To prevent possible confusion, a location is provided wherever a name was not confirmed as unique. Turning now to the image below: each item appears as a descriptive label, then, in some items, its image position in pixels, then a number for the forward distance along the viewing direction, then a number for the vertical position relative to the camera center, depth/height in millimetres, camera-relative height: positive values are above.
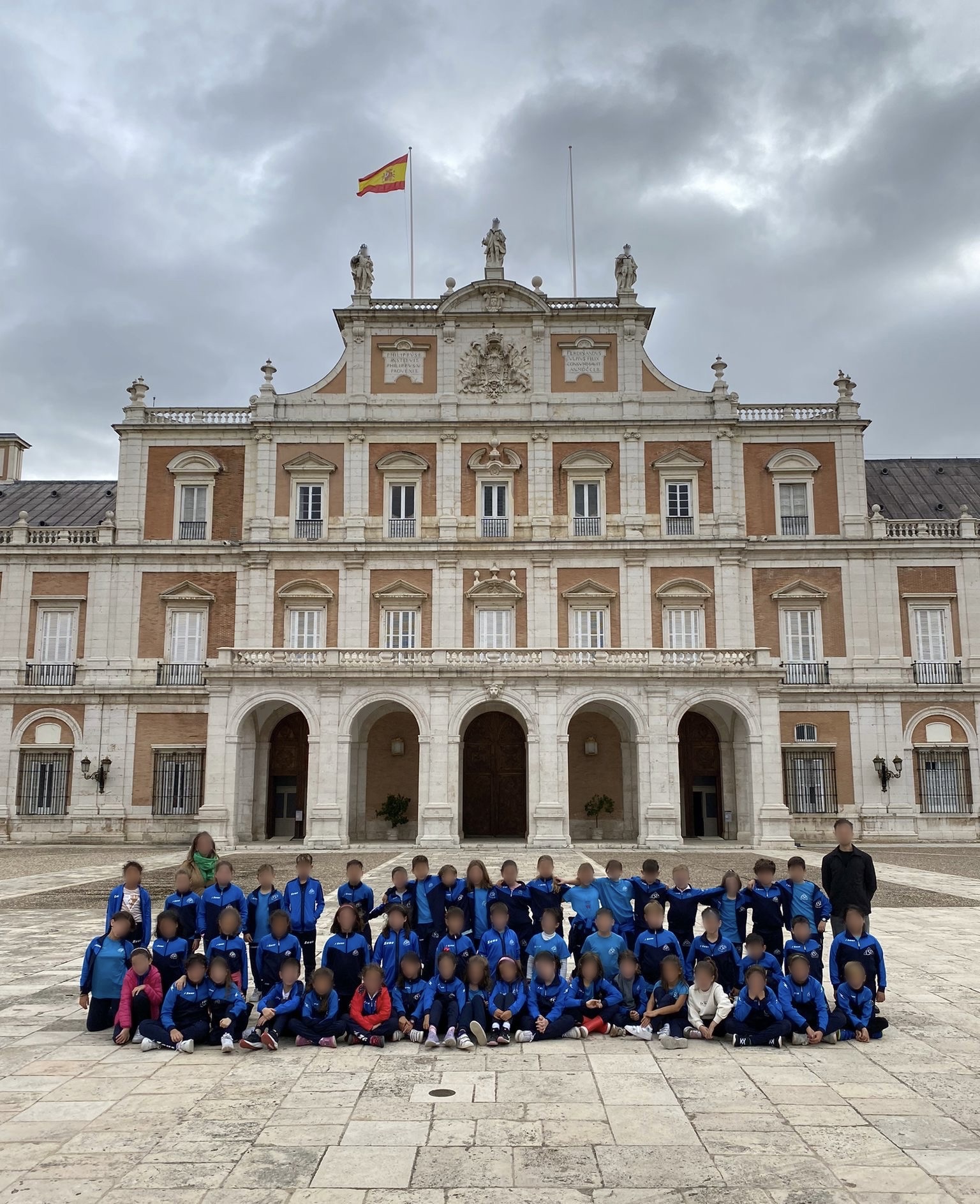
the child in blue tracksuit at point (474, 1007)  9422 -2077
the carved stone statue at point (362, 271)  38594 +18837
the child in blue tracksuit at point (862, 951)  9773 -1623
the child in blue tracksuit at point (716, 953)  10062 -1681
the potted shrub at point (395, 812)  34875 -1066
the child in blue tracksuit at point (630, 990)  9930 -2040
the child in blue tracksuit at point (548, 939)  10258 -1573
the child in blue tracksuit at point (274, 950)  10120 -1663
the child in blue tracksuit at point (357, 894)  10836 -1193
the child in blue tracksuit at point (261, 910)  10672 -1335
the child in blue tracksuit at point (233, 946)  9930 -1621
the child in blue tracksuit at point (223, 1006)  9398 -2056
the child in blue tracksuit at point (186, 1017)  9258 -2135
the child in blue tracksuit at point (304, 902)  10961 -1281
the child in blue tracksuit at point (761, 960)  9508 -1682
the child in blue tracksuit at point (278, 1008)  9336 -2078
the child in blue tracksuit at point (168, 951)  9852 -1613
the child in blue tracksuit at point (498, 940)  10172 -1566
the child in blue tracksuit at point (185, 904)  10492 -1260
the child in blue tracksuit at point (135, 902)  10352 -1215
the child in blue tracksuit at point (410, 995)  9648 -2028
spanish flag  37656 +21657
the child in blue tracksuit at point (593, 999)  9875 -2079
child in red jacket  9492 -2152
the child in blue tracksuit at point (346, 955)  10023 -1680
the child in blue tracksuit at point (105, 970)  9727 -1766
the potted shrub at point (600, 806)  35375 -873
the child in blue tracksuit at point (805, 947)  9766 -1572
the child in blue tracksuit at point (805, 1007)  9414 -2065
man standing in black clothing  11023 -1033
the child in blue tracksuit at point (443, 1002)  9477 -2045
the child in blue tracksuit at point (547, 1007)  9680 -2145
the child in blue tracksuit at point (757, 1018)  9344 -2151
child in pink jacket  9508 -1980
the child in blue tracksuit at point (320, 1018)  9445 -2174
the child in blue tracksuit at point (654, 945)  10227 -1623
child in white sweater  9625 -2099
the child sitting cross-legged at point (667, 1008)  9680 -2137
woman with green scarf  11477 -896
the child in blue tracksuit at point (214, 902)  10805 -1254
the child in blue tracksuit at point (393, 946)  10062 -1615
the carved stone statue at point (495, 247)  38688 +19749
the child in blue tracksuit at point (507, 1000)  9578 -2046
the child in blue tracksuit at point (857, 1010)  9484 -2116
